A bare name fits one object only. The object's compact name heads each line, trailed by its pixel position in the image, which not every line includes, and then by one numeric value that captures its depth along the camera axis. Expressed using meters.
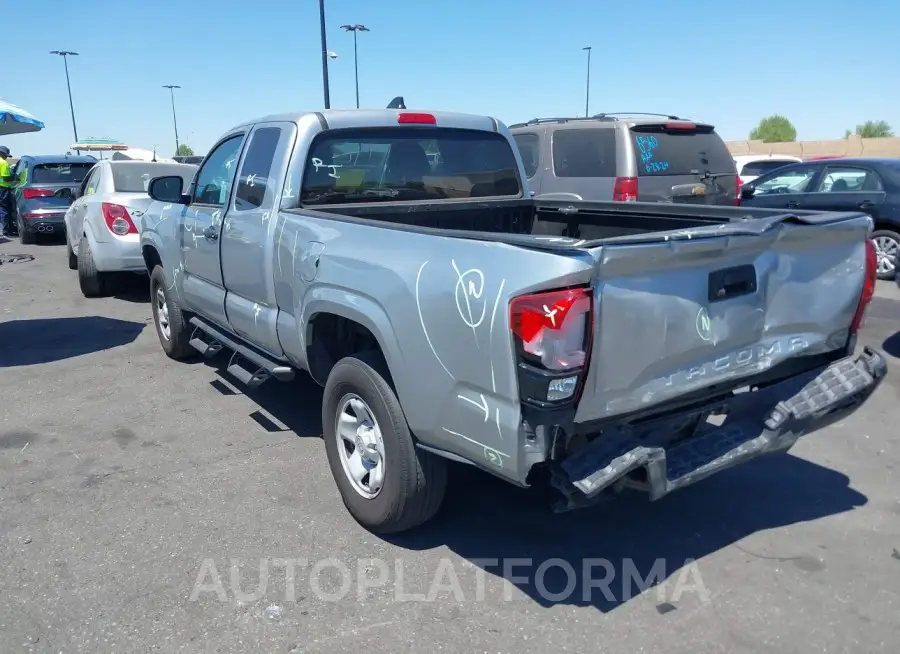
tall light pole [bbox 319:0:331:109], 18.55
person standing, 15.30
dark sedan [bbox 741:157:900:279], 9.89
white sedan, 8.97
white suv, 19.52
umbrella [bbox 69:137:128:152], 33.10
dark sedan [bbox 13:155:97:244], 14.51
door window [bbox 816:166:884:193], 10.07
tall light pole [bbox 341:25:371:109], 27.93
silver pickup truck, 2.68
